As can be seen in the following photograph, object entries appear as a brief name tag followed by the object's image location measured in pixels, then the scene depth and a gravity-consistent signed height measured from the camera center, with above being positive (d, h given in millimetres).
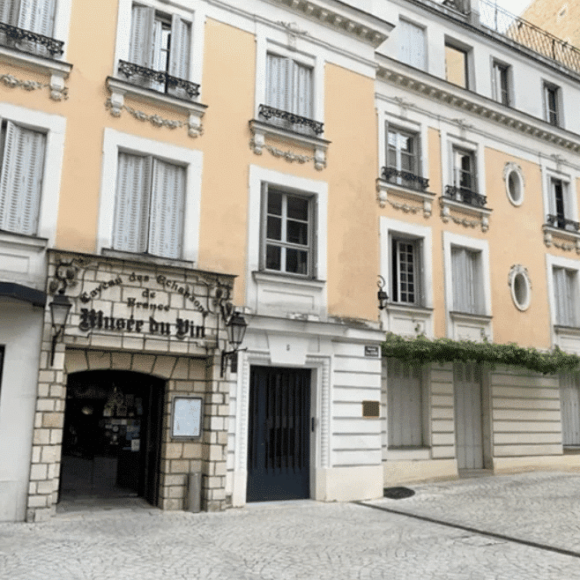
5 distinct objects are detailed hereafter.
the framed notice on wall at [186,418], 10281 -230
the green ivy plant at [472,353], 13688 +1328
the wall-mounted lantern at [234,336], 10234 +1144
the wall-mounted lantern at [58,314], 8938 +1271
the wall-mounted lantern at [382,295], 13156 +2422
